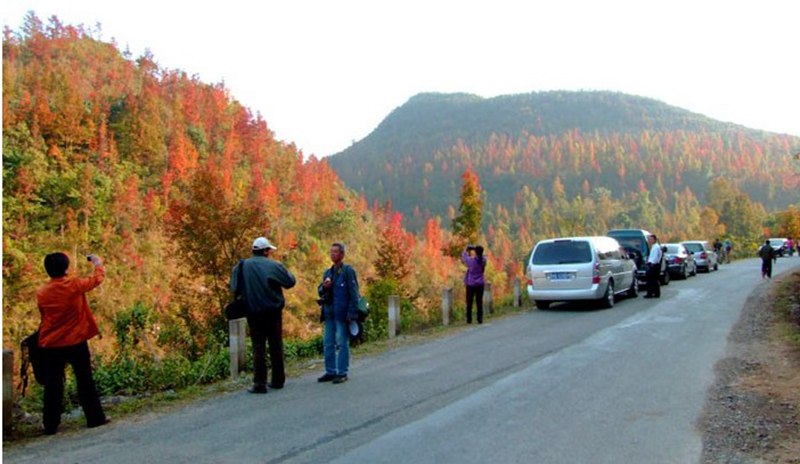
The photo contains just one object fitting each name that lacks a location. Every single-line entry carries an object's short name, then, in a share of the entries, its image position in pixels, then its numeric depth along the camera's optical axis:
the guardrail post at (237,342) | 9.52
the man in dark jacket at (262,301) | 8.01
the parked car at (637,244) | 21.70
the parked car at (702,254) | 32.34
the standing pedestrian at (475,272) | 15.24
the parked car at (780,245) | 54.44
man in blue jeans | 8.61
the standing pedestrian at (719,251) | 45.43
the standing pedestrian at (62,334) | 6.50
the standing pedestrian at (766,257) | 26.52
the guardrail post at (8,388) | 6.30
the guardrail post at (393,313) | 13.93
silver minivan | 16.58
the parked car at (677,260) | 27.14
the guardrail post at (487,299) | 17.86
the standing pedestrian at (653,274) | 18.84
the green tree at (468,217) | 51.44
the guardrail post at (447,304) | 16.00
